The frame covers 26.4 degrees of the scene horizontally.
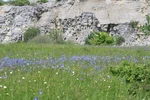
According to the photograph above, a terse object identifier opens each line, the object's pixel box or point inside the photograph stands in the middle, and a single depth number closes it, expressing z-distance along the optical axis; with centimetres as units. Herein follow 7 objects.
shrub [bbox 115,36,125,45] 4651
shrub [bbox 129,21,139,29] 4889
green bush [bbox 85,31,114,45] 4403
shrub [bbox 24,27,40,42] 4991
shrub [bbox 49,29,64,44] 4262
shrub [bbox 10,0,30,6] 7176
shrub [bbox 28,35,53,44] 3884
